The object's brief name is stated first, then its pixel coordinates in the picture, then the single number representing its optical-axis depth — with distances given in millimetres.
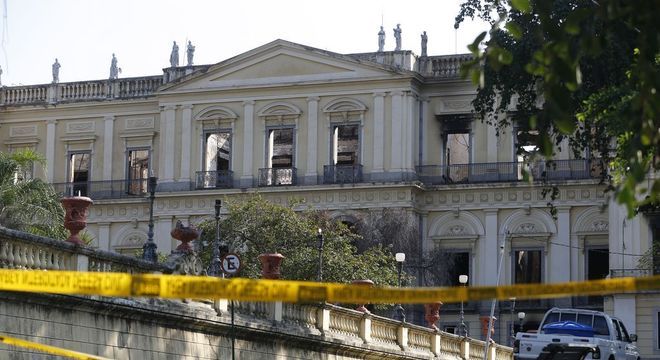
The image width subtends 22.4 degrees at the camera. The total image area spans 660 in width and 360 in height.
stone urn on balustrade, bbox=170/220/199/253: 27609
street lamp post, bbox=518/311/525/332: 60219
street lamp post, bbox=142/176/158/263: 29844
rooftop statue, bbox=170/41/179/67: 72500
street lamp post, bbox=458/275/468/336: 49431
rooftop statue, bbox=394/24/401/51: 68938
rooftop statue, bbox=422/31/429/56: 69375
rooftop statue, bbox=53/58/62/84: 74625
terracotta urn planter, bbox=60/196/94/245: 24812
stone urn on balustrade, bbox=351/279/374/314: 33500
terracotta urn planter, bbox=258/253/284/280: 30938
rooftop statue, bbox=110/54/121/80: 73750
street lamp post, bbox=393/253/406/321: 39031
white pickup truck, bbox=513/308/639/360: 30938
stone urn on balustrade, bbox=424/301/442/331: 42288
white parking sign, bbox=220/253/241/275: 28781
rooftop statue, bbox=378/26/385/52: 69688
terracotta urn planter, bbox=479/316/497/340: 62294
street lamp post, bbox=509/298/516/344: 60969
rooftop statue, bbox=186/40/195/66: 72625
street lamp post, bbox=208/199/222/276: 31272
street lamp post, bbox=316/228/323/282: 40828
